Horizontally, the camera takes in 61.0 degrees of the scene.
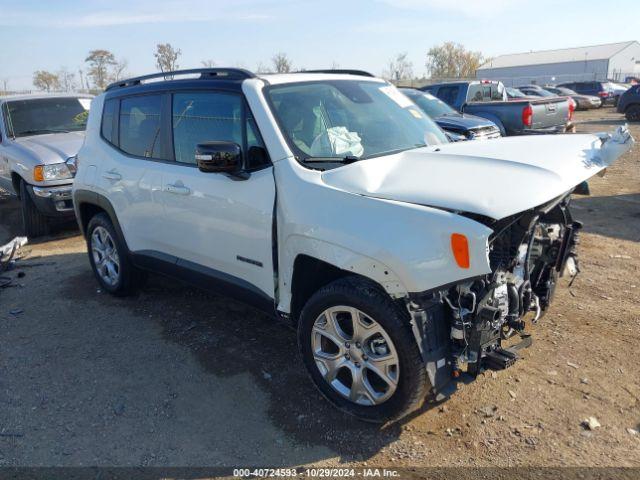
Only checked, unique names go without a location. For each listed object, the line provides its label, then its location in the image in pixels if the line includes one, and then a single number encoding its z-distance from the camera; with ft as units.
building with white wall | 220.64
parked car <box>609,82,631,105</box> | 103.91
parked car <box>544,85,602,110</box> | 97.66
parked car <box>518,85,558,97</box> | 95.38
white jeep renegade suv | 9.32
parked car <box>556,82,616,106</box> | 103.14
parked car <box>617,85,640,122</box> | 68.39
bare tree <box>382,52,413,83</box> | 230.73
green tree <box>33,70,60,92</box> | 163.94
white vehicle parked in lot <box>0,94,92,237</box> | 24.82
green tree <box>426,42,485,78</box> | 270.05
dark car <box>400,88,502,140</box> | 31.03
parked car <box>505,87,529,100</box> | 81.89
